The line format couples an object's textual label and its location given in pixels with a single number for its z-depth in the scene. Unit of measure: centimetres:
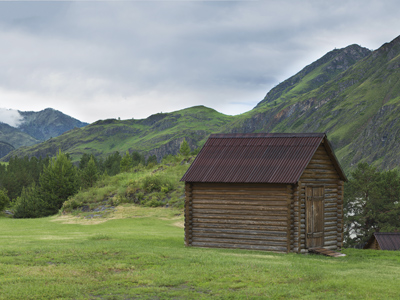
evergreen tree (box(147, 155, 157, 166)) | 12444
